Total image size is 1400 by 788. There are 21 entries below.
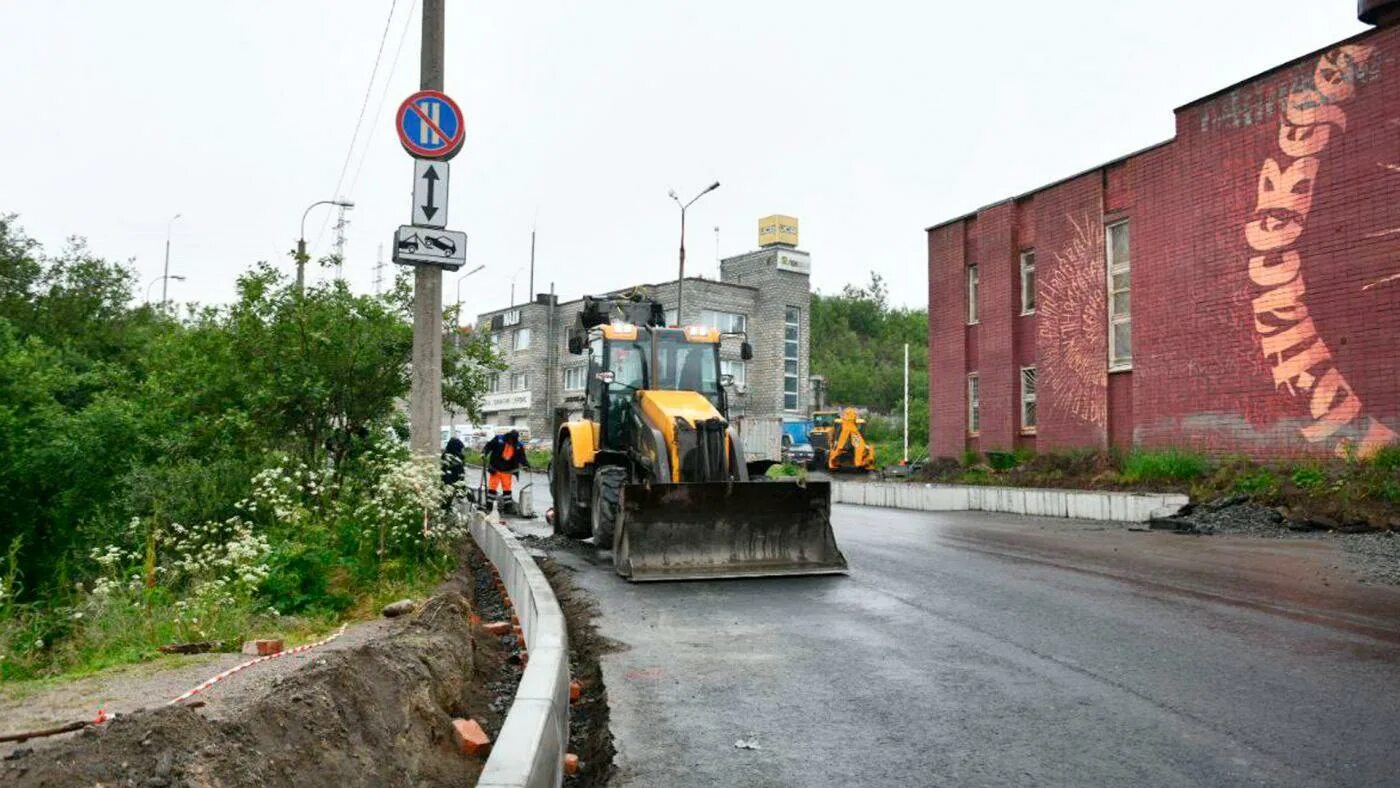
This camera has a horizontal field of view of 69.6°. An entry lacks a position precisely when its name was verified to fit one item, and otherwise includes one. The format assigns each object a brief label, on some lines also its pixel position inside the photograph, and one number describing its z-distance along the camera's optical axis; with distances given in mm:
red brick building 17297
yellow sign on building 81188
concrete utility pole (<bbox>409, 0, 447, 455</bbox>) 10906
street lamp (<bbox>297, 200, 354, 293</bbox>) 14391
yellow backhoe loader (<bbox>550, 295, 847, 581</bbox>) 10719
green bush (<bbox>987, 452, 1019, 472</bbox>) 25766
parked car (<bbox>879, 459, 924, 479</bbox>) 31891
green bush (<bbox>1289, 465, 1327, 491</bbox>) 16953
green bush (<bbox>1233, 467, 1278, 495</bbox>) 17594
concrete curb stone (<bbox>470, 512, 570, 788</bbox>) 3469
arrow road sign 10898
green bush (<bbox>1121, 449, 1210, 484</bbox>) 19828
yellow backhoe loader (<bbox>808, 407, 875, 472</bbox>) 38375
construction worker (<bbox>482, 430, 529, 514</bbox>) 18938
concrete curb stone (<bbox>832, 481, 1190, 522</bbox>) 18125
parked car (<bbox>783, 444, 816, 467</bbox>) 45409
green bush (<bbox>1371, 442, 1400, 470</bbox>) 16219
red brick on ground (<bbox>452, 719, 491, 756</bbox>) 4645
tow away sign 10711
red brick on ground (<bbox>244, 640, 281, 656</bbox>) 6098
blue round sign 10773
